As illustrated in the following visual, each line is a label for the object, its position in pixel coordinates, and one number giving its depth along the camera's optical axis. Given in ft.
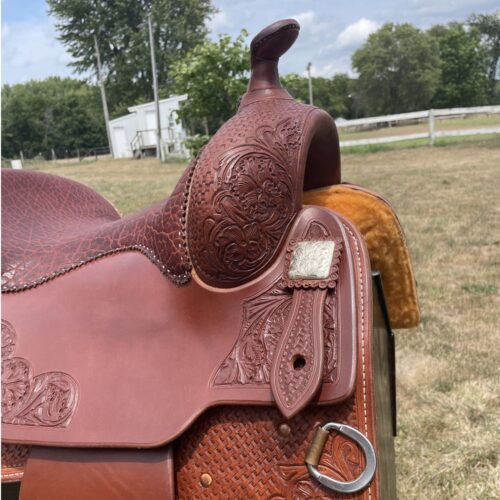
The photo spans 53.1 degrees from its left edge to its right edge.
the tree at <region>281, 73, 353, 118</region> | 114.42
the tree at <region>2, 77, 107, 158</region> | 95.96
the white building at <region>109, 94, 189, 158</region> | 61.57
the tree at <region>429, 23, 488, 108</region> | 108.78
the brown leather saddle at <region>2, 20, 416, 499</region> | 1.86
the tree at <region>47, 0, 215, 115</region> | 73.31
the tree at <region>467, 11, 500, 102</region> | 120.37
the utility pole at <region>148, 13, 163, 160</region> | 52.47
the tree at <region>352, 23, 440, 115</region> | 100.99
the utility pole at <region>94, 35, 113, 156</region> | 67.33
